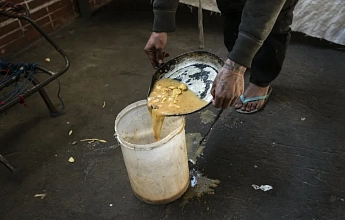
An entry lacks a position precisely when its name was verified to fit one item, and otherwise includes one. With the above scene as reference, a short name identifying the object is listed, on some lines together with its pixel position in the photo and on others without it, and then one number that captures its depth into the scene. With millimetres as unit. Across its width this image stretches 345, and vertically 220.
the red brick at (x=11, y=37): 2180
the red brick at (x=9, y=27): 2164
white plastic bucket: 1032
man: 911
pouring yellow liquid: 1059
